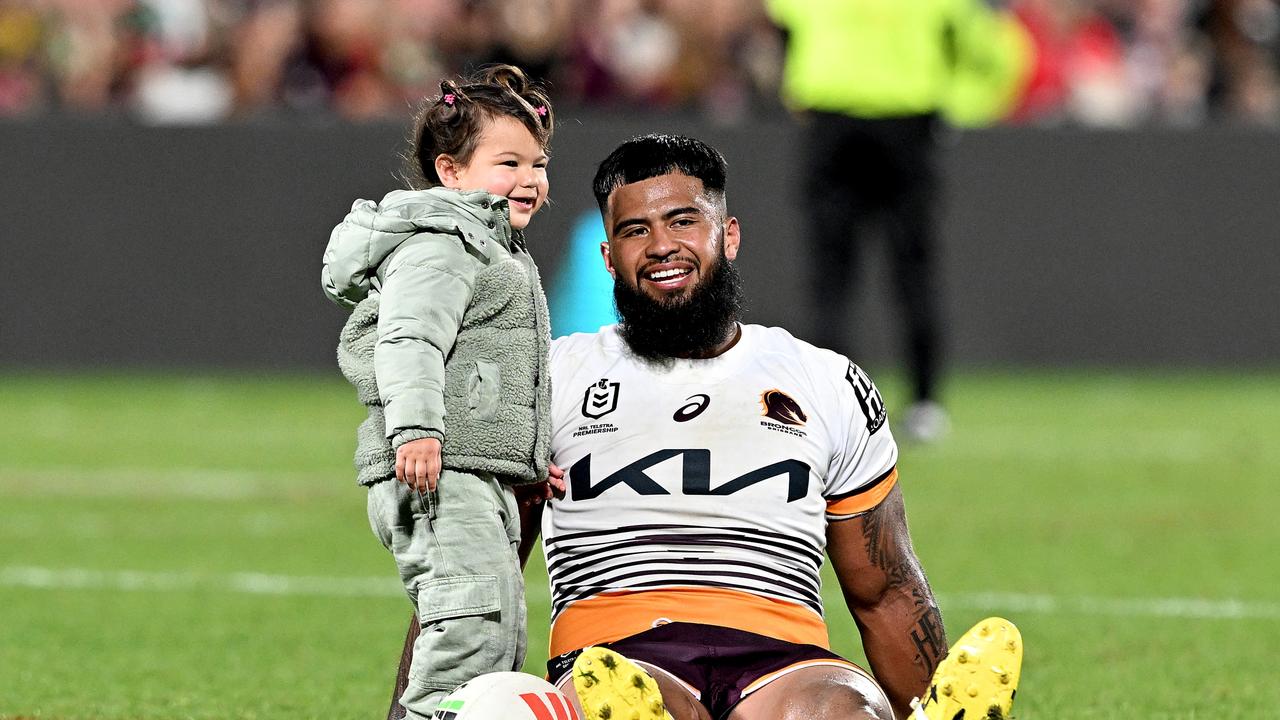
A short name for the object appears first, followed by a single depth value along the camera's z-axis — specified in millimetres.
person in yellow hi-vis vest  23781
